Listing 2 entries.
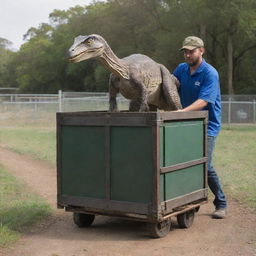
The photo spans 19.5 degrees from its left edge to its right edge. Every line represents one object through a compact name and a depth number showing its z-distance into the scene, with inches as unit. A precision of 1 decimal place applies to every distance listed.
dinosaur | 305.5
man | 368.0
